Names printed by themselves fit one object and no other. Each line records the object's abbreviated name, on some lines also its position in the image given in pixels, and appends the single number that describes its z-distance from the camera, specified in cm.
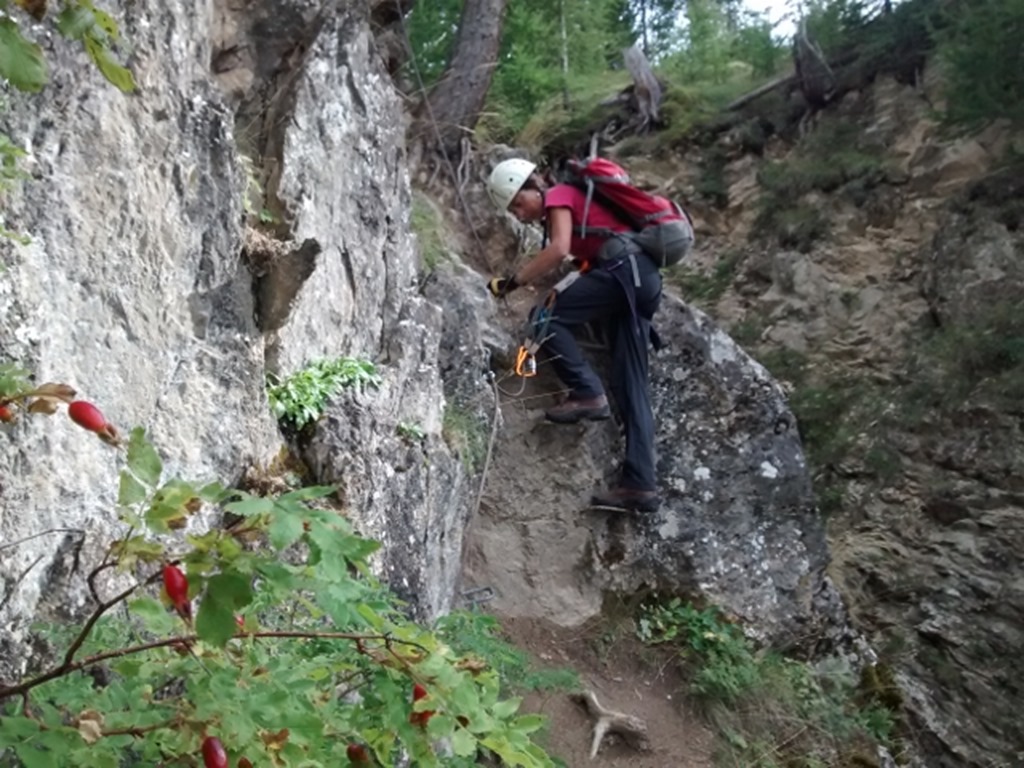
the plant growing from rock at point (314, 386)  440
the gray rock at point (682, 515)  679
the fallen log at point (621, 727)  573
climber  647
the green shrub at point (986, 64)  916
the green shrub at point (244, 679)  137
